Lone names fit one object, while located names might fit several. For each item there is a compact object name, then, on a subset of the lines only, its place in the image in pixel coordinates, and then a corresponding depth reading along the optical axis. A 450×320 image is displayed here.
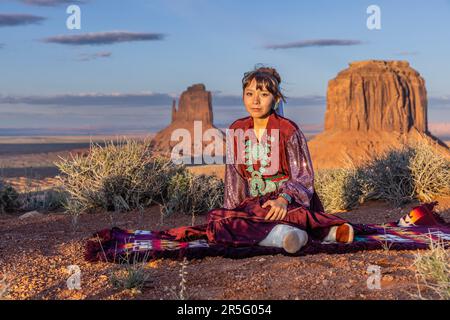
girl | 6.15
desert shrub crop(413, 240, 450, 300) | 4.20
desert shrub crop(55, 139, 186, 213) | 11.20
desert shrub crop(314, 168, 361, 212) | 12.16
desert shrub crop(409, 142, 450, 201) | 11.52
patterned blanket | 5.92
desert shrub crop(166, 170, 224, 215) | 10.90
